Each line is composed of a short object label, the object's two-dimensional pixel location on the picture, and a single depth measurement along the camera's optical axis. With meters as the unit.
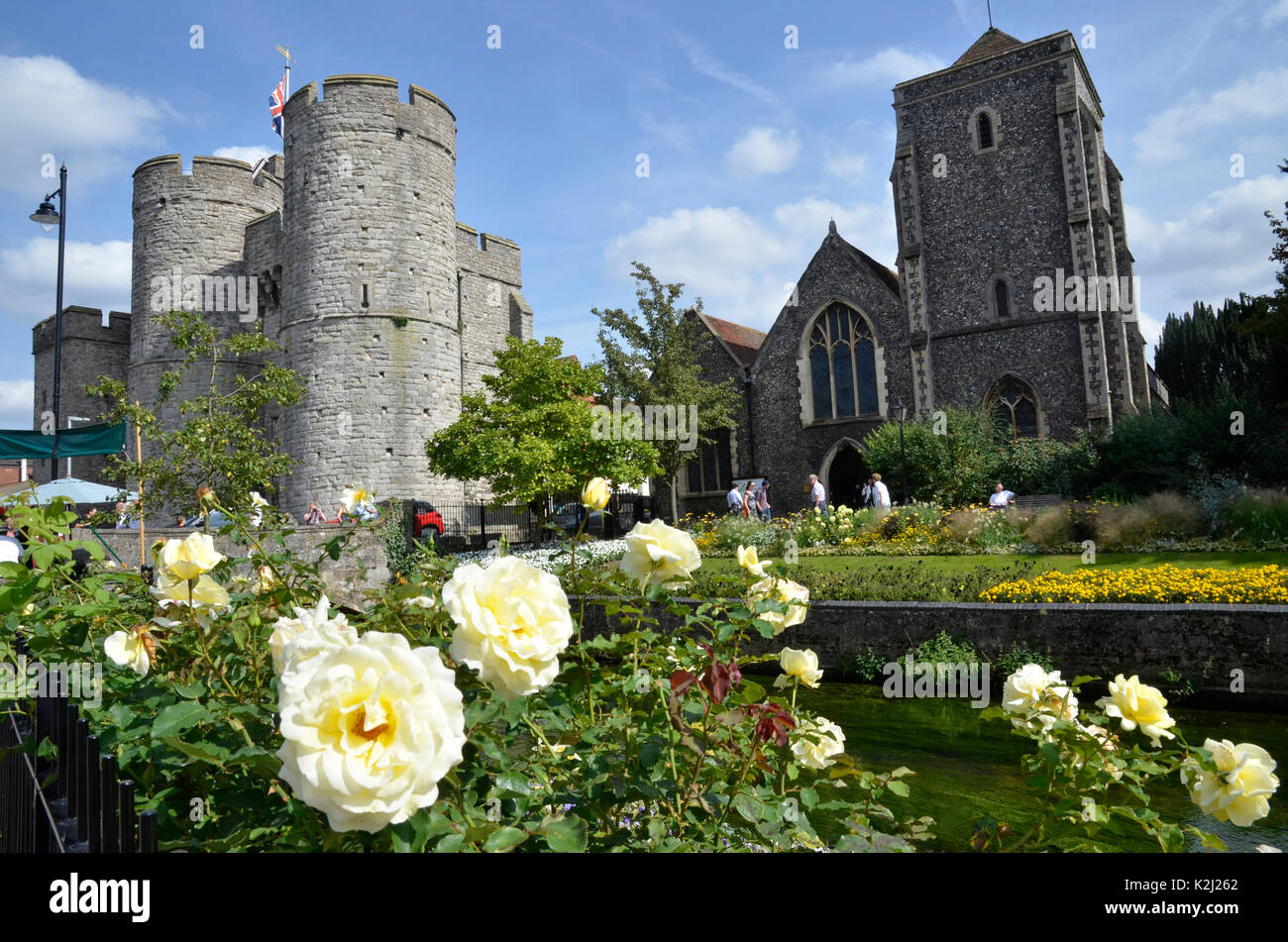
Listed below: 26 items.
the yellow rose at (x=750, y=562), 2.21
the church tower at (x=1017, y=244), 22.83
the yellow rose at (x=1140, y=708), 1.87
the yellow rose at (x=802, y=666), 2.24
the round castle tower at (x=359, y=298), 25.03
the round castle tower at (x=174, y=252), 31.19
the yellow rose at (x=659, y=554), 1.75
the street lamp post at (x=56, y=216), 13.59
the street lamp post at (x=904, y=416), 20.70
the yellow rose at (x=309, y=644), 1.08
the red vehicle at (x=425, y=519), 20.88
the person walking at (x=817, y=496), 18.56
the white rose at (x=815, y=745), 2.23
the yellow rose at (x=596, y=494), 2.01
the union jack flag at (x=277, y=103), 38.00
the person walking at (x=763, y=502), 22.72
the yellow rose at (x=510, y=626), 1.25
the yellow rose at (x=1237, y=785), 1.65
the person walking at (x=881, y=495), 17.67
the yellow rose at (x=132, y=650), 1.77
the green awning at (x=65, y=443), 9.52
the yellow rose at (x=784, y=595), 2.08
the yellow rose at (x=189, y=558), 1.82
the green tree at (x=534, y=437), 18.78
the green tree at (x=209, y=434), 15.64
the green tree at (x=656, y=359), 25.05
